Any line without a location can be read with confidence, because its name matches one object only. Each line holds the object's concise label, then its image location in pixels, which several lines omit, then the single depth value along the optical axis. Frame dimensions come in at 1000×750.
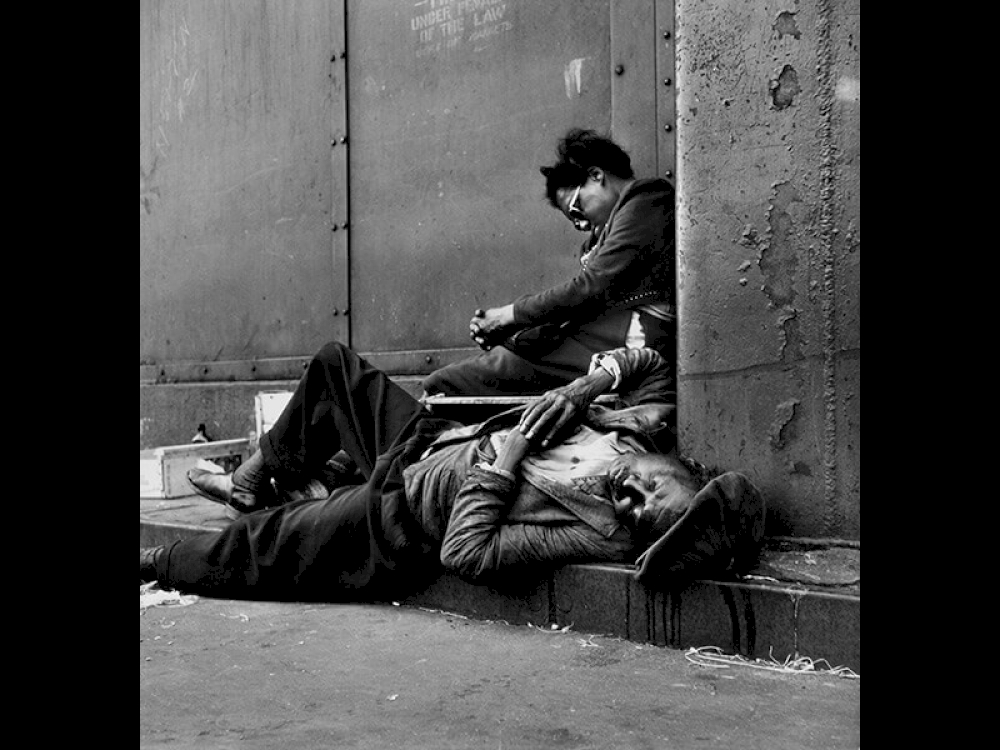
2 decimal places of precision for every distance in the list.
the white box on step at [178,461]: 4.98
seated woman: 3.77
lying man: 2.85
